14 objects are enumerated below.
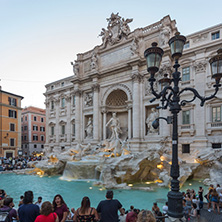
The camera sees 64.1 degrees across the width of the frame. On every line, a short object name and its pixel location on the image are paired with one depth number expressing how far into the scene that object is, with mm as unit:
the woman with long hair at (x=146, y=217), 2240
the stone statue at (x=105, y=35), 22139
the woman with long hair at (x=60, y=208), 3449
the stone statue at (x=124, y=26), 20792
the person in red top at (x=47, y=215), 2798
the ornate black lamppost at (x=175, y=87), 4566
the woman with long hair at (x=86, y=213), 3064
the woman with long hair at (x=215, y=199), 6520
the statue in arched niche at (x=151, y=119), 17625
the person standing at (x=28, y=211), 3225
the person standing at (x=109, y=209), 3246
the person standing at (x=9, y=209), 4184
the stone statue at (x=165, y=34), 17392
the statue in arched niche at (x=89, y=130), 22616
